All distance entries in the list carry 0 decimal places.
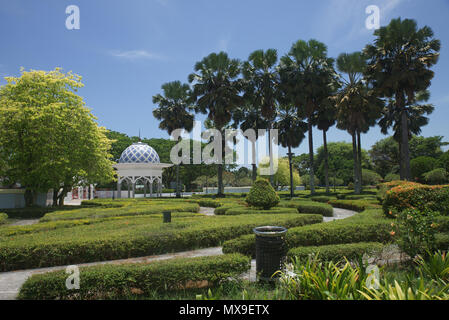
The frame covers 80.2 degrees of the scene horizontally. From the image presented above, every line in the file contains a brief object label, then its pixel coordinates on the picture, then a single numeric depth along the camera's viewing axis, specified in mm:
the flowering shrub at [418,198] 10195
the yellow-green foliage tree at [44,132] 16672
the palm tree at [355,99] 24047
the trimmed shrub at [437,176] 28594
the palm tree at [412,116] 29469
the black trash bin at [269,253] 5184
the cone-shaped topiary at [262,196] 15180
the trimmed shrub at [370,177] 41372
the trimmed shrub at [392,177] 35438
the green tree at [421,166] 32094
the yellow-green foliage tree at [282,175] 45094
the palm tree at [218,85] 28703
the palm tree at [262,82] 27984
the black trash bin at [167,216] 10438
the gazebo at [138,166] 28688
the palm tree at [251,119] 32562
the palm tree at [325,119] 27906
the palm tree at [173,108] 34625
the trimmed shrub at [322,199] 23577
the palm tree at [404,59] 20609
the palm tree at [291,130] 32719
